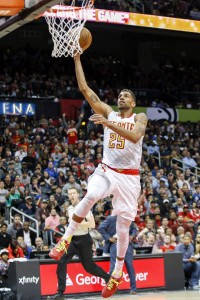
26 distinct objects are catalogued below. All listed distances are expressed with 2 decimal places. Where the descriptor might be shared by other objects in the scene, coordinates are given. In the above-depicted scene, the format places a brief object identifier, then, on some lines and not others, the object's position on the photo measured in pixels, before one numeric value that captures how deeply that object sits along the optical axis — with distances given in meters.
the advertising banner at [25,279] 14.09
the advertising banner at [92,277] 14.67
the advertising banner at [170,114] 30.11
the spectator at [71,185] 20.24
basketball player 9.06
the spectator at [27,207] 19.02
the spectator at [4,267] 14.41
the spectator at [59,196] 19.73
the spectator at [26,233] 17.33
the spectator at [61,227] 17.25
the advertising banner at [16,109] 25.83
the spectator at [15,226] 17.12
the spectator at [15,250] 15.73
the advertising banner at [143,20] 26.53
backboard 8.97
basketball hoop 9.45
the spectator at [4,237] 15.80
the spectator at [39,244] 16.61
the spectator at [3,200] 18.95
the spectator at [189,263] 16.83
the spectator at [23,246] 16.17
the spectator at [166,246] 18.00
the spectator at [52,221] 18.17
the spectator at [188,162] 26.45
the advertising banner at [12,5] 9.11
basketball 9.38
